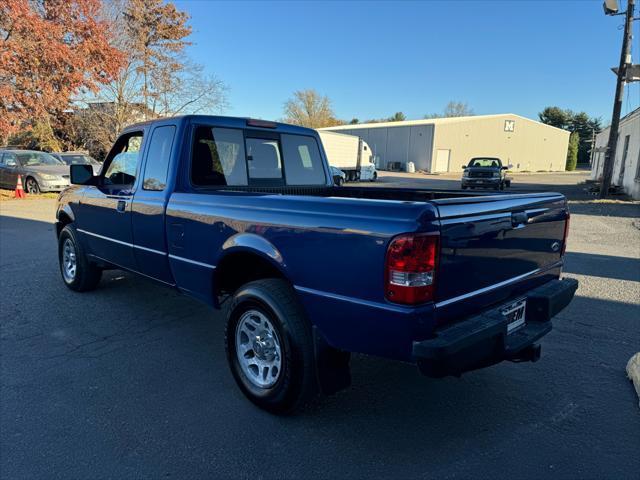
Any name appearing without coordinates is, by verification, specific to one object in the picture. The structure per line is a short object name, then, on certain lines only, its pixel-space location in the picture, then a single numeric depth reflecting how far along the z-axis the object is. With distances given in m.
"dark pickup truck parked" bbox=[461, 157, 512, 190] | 21.86
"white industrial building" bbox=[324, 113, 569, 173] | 47.81
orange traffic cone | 16.31
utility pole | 16.81
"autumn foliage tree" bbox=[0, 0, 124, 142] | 15.41
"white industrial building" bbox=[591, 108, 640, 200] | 17.90
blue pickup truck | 2.28
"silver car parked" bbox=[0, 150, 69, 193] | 17.11
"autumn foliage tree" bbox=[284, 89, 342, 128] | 65.00
